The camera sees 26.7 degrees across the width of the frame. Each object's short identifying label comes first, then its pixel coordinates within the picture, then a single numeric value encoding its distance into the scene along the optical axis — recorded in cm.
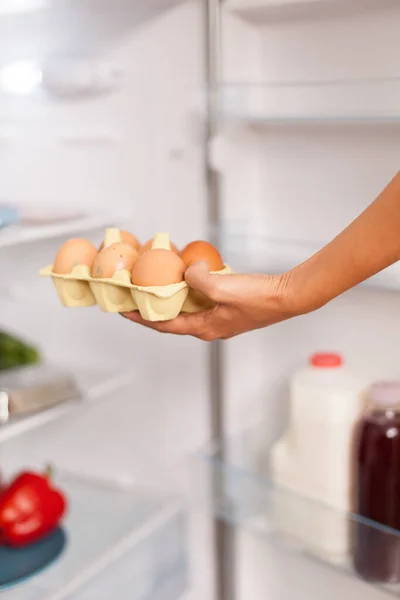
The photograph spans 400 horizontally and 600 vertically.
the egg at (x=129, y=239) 127
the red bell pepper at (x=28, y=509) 160
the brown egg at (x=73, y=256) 122
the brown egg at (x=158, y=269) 110
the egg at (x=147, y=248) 121
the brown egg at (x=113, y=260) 116
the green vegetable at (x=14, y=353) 169
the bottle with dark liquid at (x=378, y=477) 135
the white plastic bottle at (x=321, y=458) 140
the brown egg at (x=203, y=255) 117
